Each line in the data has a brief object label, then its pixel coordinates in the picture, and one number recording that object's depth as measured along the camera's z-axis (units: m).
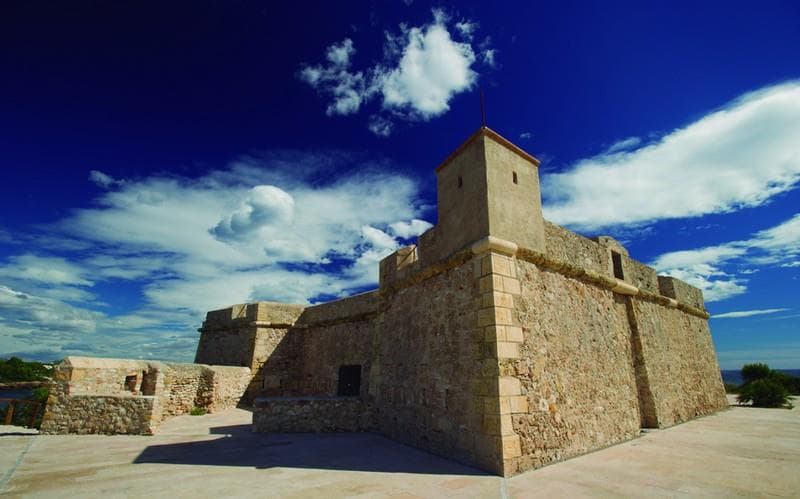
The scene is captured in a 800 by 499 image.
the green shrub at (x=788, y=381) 19.03
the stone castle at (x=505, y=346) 5.99
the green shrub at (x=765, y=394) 14.49
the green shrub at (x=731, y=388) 22.94
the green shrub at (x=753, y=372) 19.47
